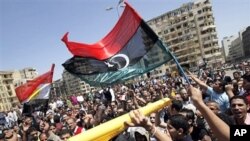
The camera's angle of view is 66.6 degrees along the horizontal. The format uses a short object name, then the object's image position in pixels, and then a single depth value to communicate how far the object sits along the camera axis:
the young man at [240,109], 2.19
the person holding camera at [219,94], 3.75
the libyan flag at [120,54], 3.82
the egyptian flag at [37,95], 7.15
